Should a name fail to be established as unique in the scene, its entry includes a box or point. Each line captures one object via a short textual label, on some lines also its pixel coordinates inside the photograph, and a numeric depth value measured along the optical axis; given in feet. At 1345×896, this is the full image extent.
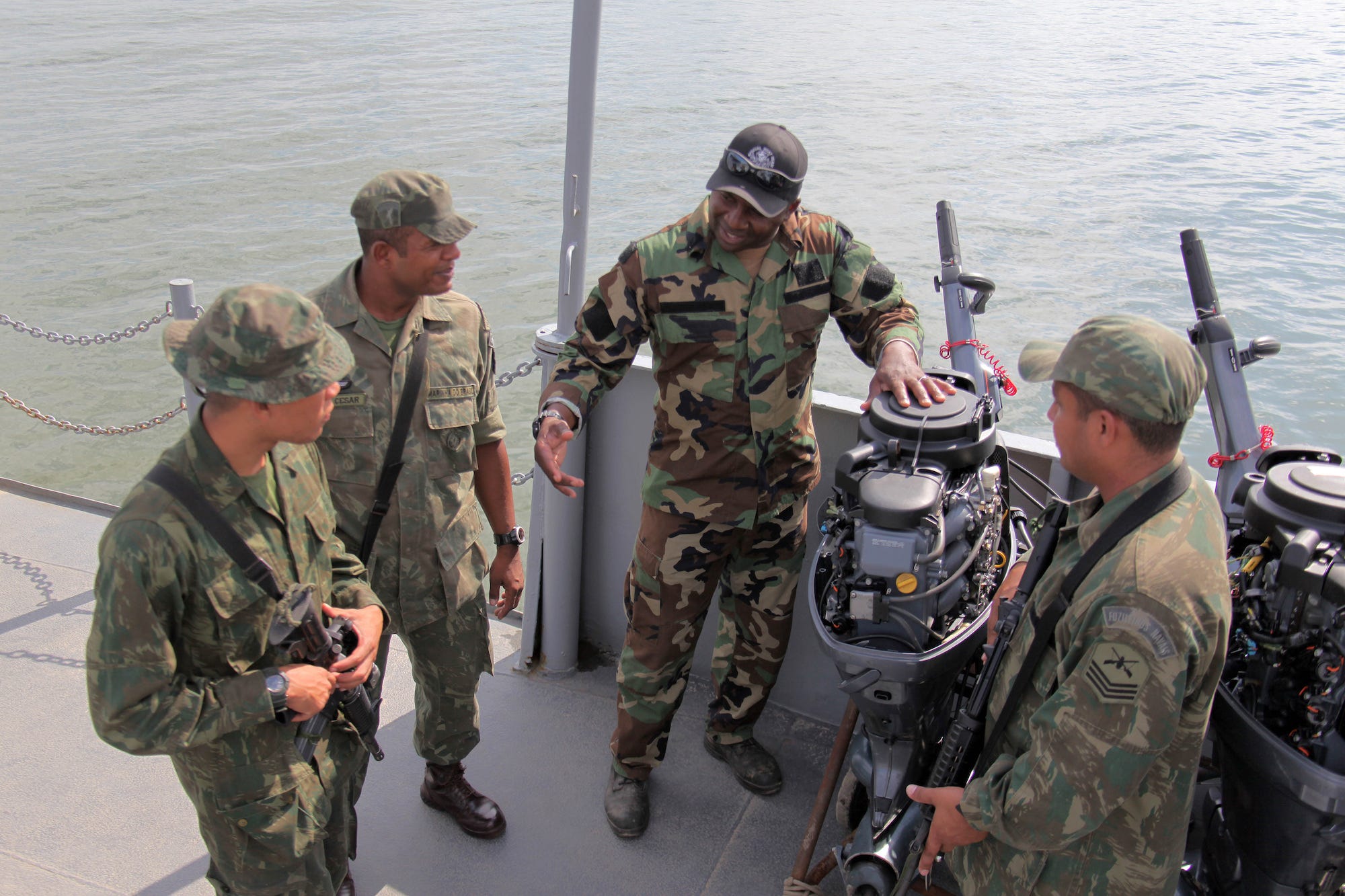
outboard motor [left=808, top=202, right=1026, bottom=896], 7.15
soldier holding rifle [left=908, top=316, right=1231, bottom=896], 5.46
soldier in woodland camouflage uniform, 9.08
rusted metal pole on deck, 8.89
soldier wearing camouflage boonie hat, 5.87
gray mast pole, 10.43
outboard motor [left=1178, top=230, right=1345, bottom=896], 6.31
